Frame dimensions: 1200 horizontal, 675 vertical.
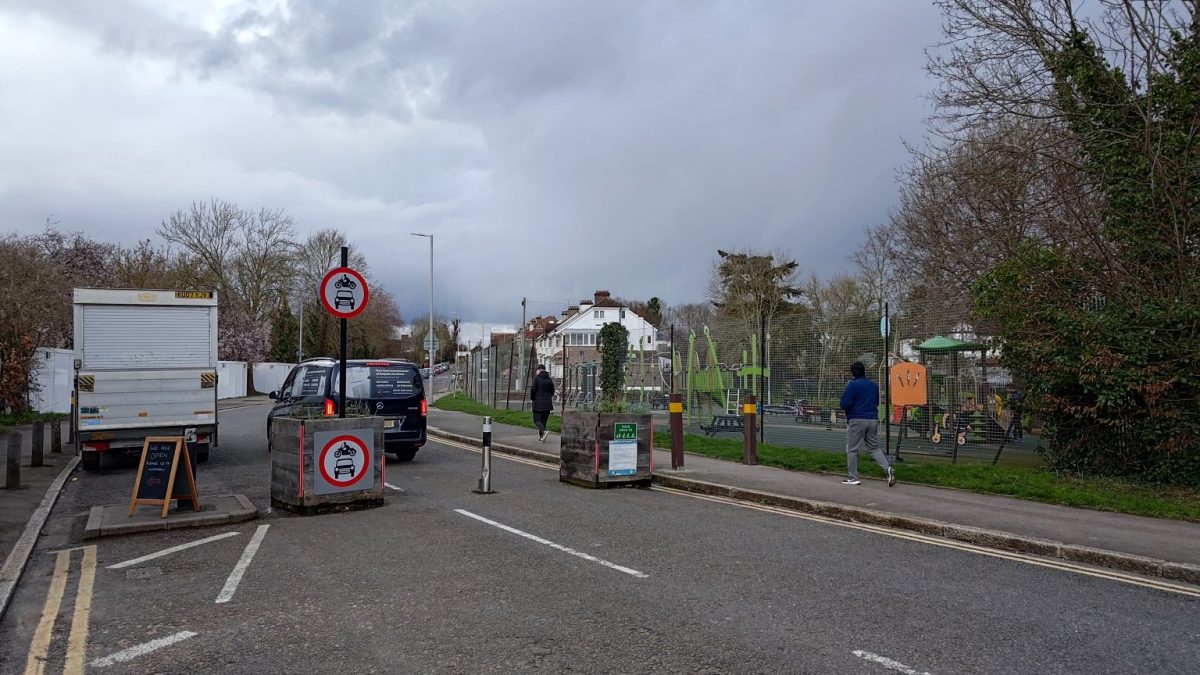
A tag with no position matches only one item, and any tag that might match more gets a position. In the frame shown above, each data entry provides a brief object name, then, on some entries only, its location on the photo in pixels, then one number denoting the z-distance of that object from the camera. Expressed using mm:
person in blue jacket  11312
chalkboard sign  8586
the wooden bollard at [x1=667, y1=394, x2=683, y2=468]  12875
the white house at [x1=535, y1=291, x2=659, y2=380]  84312
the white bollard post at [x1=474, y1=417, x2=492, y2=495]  10789
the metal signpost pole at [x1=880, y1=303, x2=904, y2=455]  13680
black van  13727
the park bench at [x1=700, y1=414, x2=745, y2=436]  18344
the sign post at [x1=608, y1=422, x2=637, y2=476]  11703
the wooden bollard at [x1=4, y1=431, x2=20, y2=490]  10844
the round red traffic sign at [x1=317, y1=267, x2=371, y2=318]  9688
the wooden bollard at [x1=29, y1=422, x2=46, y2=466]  13484
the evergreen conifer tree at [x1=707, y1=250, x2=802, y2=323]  45062
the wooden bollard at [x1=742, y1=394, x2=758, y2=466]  13319
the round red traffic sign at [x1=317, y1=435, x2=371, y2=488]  9398
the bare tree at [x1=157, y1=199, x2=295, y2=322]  49438
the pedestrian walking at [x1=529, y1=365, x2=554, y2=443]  17953
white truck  12812
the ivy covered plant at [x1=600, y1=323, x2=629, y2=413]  20444
